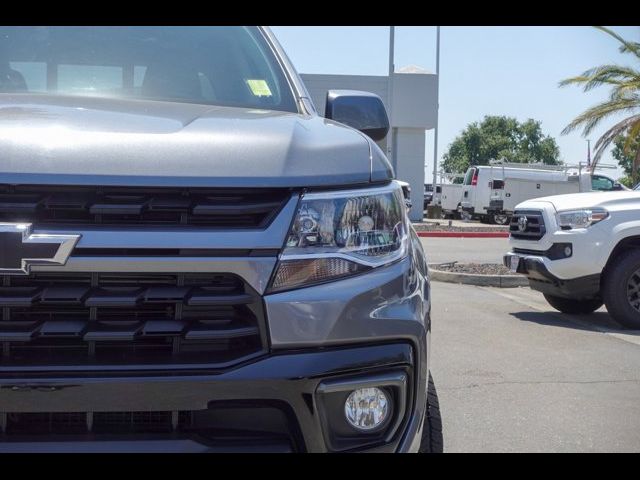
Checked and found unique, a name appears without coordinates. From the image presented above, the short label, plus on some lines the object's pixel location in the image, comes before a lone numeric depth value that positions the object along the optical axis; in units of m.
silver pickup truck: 1.83
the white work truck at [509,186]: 30.42
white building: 25.12
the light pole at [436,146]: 36.62
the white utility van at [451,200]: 34.38
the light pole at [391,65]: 24.14
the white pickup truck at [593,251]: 7.10
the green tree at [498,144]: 75.81
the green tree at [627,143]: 20.48
